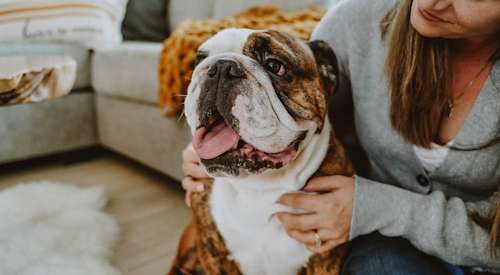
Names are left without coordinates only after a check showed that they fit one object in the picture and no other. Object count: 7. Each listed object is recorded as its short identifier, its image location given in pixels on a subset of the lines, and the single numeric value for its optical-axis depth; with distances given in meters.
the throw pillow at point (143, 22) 2.72
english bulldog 0.79
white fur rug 1.35
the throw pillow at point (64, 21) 1.81
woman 0.88
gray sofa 1.94
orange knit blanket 1.40
